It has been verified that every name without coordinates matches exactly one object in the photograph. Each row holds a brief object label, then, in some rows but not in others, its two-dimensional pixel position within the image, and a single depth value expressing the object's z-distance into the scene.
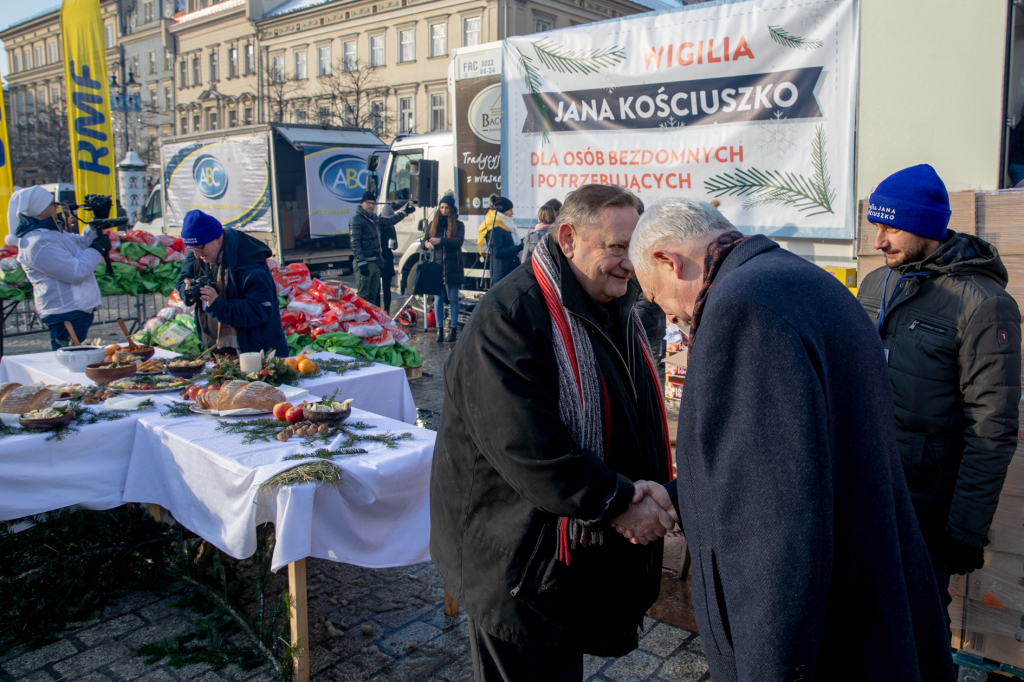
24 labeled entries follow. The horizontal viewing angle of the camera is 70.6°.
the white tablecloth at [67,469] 3.01
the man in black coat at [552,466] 1.87
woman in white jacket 6.05
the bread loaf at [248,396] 3.40
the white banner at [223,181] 14.45
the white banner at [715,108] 5.38
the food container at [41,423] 3.14
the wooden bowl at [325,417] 3.27
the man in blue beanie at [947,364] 2.29
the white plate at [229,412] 3.37
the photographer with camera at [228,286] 4.36
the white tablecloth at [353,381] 4.22
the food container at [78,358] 4.27
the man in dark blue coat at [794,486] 1.29
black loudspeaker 10.62
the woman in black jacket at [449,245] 9.75
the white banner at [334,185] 14.16
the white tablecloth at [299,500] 2.70
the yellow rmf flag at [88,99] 11.94
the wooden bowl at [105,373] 4.02
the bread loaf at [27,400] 3.33
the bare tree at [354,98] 36.69
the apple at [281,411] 3.30
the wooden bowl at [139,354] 4.41
